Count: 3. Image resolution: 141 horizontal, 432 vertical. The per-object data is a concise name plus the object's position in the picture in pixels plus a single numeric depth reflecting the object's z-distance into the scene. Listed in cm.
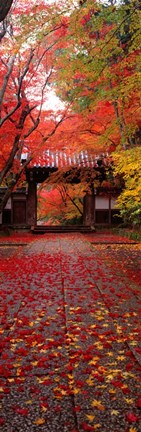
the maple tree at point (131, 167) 941
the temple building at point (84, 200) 2120
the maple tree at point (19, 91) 1092
